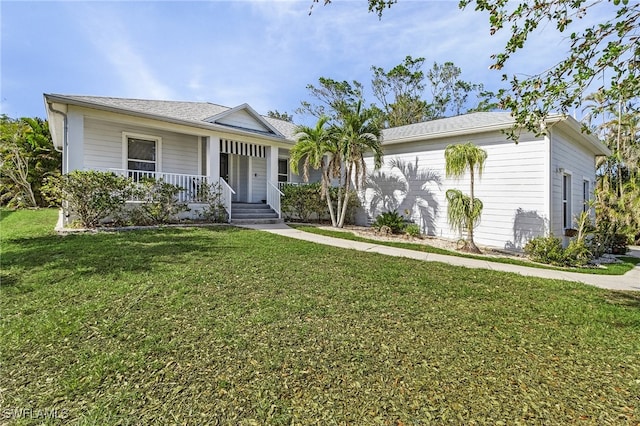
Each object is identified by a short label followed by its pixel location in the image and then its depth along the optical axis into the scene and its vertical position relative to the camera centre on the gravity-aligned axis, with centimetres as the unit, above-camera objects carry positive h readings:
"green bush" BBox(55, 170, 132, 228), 786 +47
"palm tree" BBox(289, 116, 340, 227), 1072 +230
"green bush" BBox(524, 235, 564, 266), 725 -89
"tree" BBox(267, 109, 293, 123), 3161 +1033
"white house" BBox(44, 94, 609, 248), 849 +191
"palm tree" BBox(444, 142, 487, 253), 812 +43
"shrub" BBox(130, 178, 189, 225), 915 +29
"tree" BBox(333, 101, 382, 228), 1028 +268
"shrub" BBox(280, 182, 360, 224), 1262 +49
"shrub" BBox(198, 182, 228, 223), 1062 +32
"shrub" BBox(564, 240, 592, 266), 723 -97
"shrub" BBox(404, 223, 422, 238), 1028 -60
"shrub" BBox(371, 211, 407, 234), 1080 -31
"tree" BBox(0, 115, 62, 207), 1574 +273
